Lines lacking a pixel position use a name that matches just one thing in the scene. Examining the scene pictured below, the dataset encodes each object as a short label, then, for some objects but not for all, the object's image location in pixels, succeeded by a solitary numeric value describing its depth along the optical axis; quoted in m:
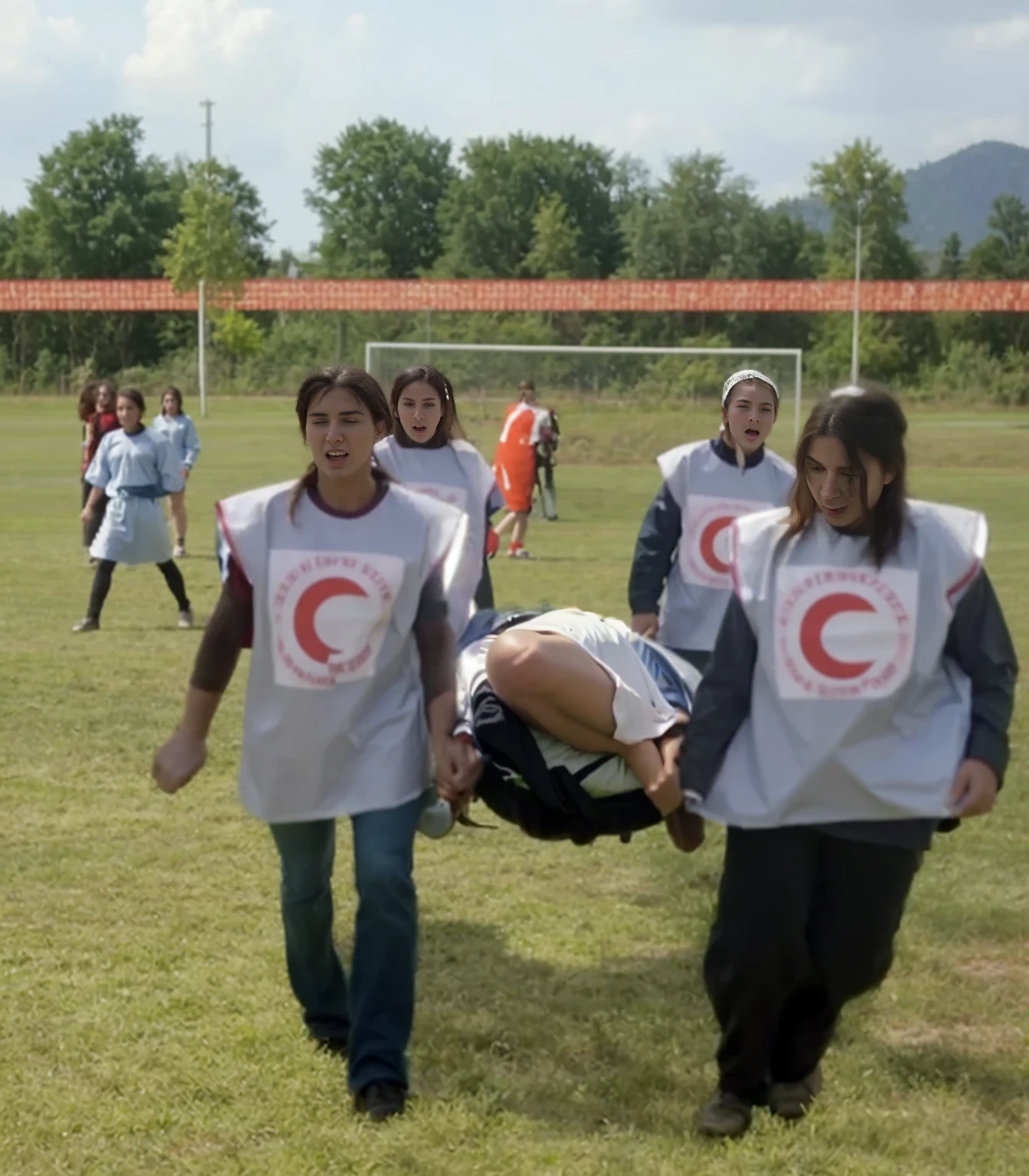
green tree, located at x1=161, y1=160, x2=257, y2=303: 64.50
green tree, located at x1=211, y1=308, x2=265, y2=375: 65.25
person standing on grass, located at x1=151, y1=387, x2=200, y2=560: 17.55
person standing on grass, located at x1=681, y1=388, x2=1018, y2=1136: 4.02
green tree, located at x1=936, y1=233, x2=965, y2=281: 88.75
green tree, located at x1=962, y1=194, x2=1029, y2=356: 87.62
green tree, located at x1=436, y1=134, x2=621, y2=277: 90.94
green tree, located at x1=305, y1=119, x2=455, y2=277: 95.00
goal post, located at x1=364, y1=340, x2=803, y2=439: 30.91
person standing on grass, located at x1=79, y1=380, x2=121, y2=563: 16.92
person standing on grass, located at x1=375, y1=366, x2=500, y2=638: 6.63
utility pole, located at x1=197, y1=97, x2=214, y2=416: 56.19
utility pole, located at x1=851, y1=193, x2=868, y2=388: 59.62
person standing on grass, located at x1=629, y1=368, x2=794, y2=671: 6.38
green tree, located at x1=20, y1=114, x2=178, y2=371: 86.12
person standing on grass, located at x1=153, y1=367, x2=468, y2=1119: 4.32
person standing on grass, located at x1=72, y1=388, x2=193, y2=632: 13.39
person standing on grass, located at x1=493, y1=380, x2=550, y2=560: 20.50
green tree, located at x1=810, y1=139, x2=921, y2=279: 80.94
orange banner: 62.12
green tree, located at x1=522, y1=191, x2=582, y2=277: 84.50
